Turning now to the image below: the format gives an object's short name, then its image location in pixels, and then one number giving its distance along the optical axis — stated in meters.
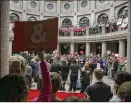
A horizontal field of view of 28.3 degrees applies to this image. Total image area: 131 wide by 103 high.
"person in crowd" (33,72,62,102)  3.43
